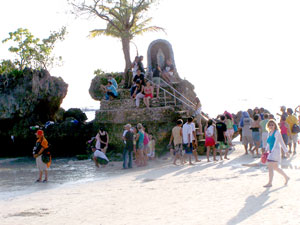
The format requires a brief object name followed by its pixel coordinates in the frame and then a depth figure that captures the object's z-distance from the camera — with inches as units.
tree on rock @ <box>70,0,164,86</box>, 1161.4
